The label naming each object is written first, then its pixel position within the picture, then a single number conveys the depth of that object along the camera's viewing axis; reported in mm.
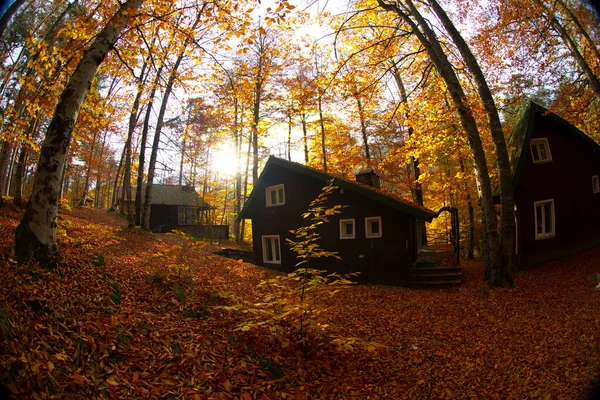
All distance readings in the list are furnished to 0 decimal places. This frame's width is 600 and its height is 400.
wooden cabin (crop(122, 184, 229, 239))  28344
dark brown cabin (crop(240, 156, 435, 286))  12141
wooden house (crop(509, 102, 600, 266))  13648
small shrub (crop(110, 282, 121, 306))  4489
